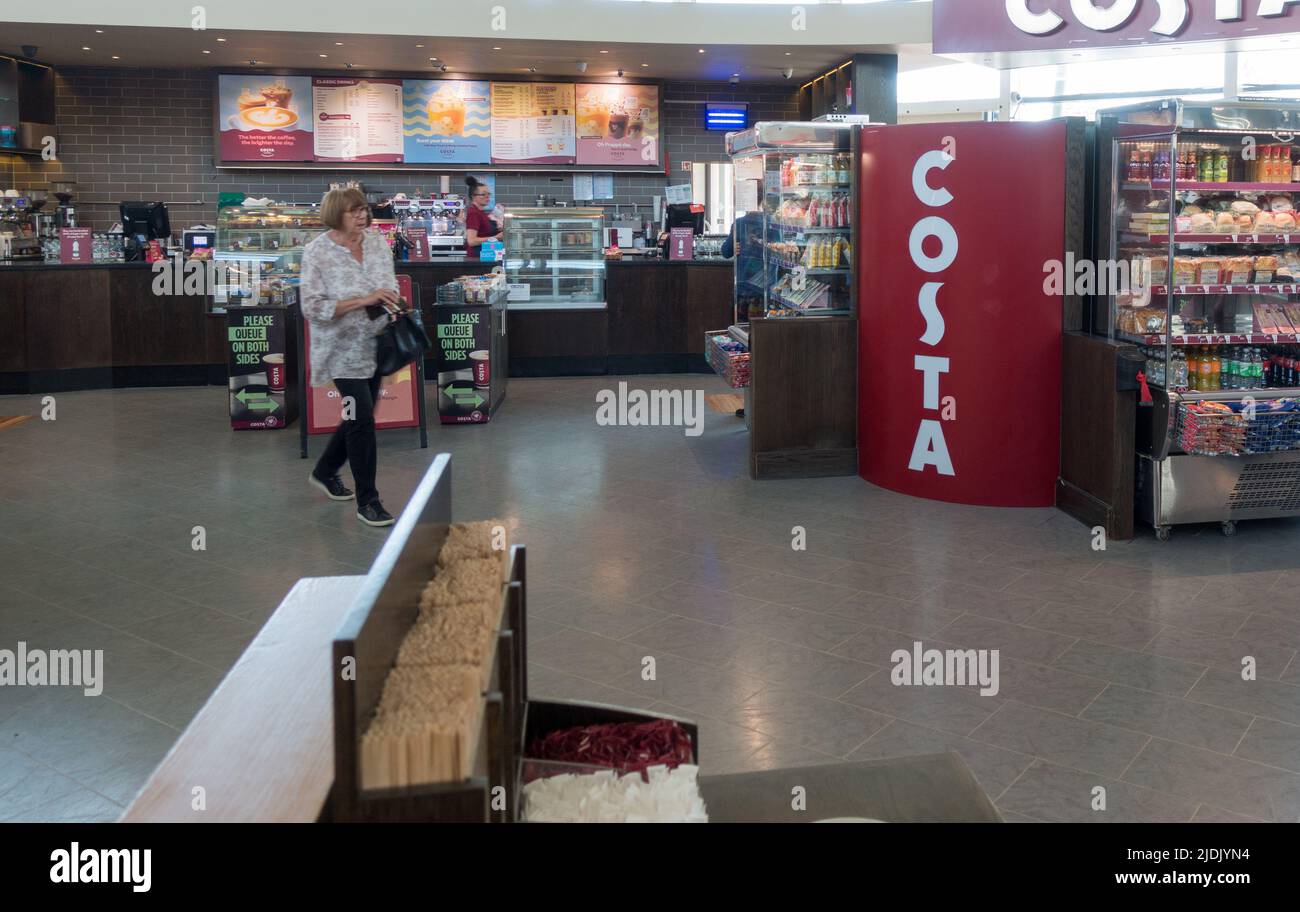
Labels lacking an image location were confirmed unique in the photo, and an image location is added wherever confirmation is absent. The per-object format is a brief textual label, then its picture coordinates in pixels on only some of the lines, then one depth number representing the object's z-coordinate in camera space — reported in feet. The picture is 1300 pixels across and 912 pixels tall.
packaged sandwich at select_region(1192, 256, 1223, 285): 19.90
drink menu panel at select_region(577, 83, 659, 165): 46.80
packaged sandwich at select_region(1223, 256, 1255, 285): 19.99
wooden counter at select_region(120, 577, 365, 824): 6.97
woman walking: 20.33
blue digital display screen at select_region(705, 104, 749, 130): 48.06
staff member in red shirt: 37.60
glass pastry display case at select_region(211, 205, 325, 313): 32.65
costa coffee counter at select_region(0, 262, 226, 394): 35.19
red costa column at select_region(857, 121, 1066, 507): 21.54
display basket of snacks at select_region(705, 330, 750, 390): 26.16
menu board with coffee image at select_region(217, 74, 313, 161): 44.86
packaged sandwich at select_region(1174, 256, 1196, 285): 19.85
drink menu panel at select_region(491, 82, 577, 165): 46.16
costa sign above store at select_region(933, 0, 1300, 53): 23.88
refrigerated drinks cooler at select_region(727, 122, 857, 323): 24.62
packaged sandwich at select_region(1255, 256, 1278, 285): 20.20
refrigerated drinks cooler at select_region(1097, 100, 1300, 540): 19.48
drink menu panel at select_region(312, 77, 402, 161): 45.21
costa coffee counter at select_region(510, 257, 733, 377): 38.09
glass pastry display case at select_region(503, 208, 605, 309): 37.73
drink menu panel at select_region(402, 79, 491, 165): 45.70
